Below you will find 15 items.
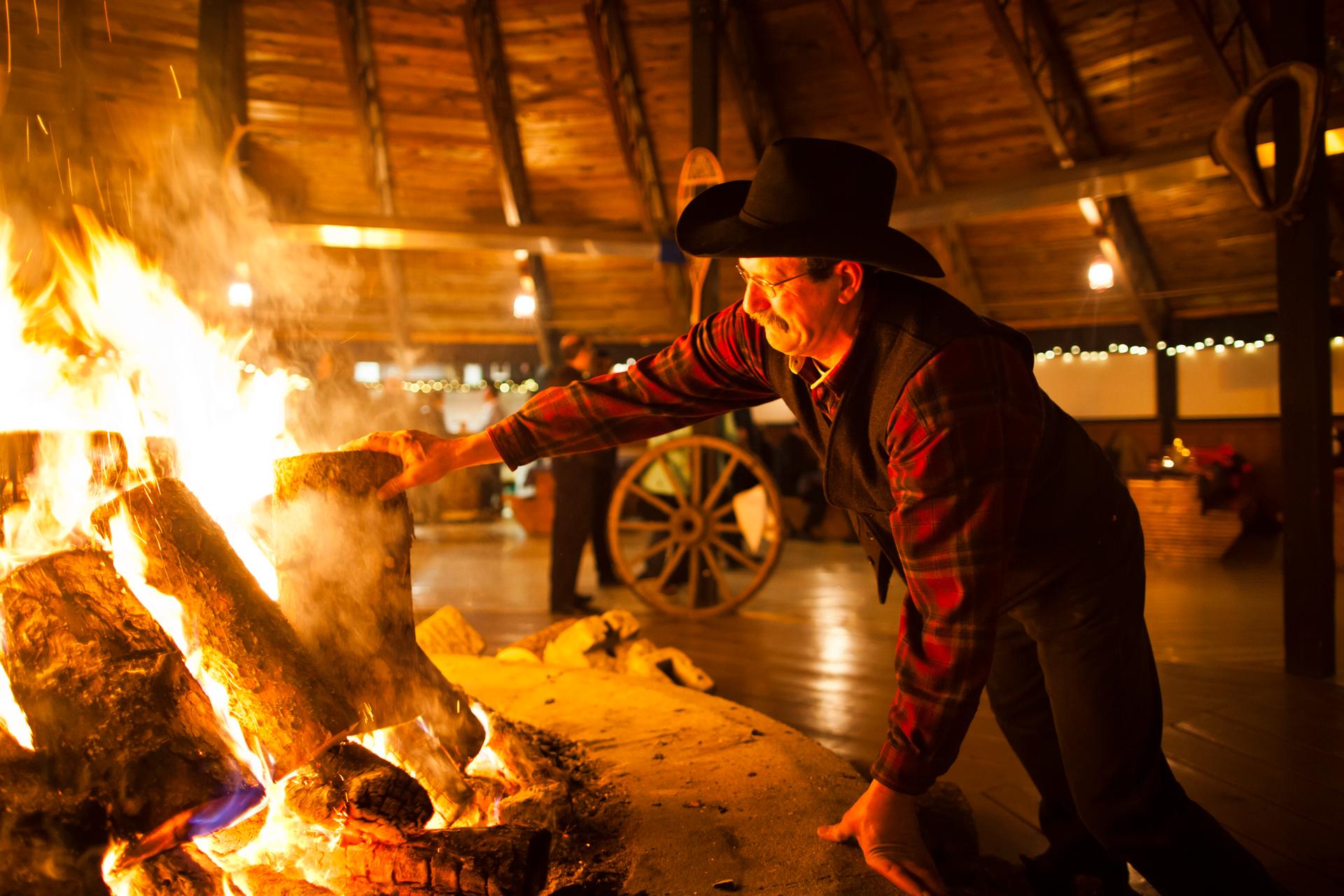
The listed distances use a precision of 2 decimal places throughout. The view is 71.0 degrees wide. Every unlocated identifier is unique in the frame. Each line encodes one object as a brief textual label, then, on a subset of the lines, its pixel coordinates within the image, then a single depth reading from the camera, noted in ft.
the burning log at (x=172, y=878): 4.02
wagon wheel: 14.23
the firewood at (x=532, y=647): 9.84
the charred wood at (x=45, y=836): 3.63
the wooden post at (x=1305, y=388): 10.28
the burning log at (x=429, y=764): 5.46
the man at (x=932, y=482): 3.80
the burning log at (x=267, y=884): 4.50
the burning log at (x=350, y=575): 5.22
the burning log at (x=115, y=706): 3.96
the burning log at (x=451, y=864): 4.37
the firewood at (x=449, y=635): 10.40
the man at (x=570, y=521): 14.48
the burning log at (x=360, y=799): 4.68
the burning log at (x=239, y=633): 4.59
